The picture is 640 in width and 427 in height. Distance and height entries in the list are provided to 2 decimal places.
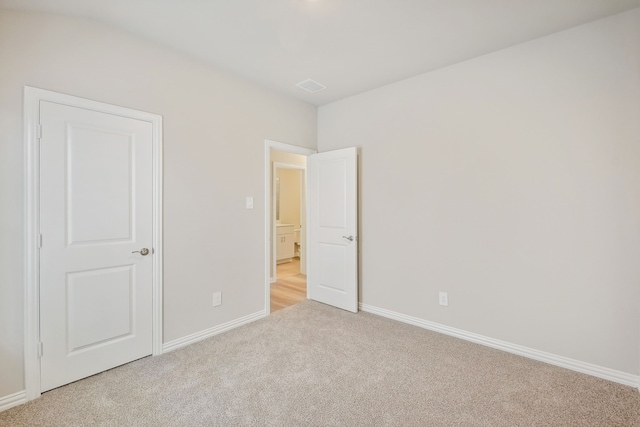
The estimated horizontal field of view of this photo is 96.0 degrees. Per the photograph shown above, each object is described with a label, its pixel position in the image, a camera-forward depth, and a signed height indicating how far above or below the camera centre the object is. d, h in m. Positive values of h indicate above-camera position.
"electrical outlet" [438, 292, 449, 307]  2.89 -0.86
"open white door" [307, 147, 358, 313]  3.44 -0.19
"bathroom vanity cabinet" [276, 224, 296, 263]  6.46 -0.67
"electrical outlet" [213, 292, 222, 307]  2.88 -0.86
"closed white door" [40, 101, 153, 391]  1.96 -0.21
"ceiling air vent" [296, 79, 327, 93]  3.19 +1.46
